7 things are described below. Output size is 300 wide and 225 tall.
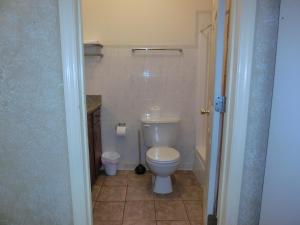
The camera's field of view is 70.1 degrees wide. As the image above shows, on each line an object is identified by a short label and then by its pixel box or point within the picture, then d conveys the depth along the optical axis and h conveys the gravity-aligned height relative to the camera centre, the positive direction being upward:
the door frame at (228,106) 1.04 -0.14
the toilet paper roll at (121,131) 2.70 -0.64
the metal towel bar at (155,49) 2.70 +0.38
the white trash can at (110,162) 2.72 -1.04
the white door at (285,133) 0.98 -0.25
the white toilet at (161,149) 2.22 -0.80
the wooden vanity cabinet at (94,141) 2.33 -0.72
